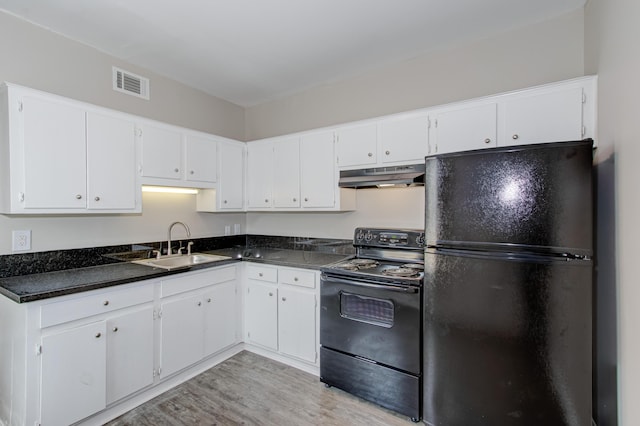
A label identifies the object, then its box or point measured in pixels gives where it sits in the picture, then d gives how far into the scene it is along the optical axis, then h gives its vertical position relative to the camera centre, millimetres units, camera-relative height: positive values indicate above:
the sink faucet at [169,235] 3020 -241
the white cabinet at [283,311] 2597 -907
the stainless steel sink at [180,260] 2806 -475
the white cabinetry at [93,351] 1753 -891
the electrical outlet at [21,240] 2125 -204
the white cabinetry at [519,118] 1893 +624
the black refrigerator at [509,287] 1524 -423
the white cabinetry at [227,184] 3219 +288
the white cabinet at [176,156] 2574 +504
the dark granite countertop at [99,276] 1753 -456
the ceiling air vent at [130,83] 2684 +1165
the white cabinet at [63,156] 1915 +386
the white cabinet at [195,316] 2377 -901
